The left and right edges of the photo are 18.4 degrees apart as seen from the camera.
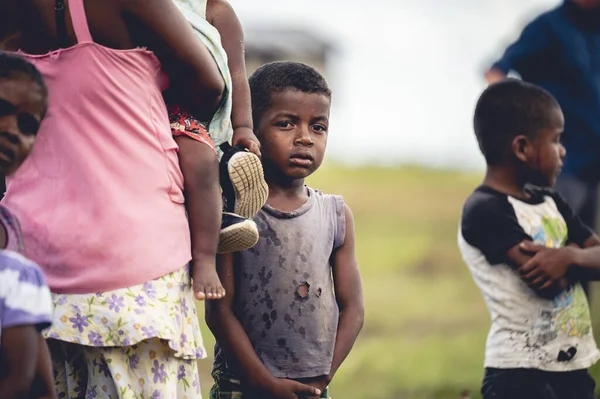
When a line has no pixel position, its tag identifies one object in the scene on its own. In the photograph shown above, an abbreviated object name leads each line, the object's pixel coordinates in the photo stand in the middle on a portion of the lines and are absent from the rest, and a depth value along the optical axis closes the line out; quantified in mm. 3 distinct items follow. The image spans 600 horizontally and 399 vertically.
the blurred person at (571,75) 9408
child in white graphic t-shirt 6857
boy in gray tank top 5777
